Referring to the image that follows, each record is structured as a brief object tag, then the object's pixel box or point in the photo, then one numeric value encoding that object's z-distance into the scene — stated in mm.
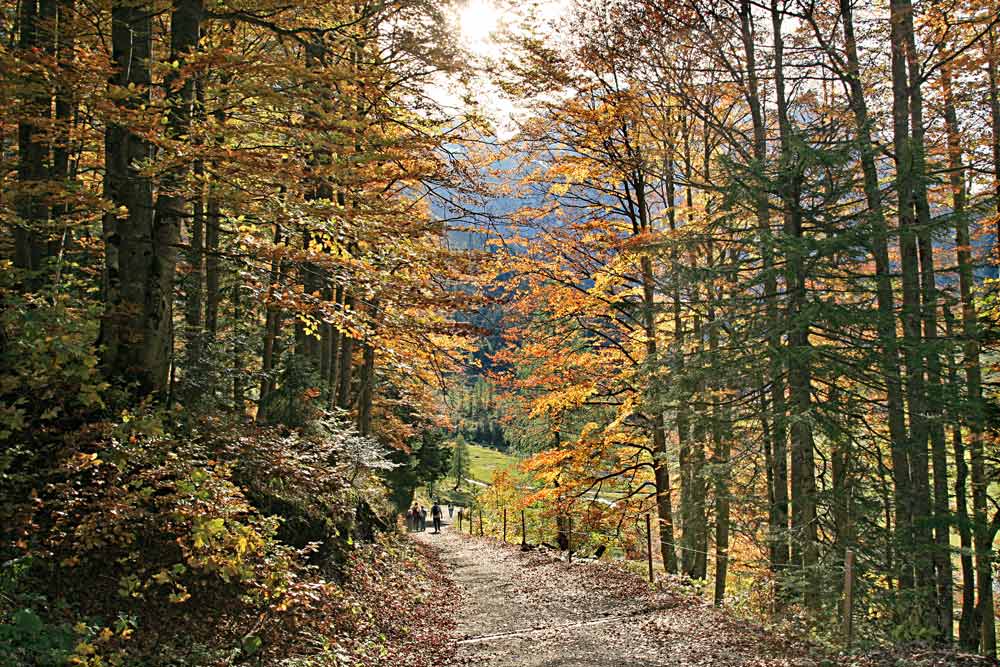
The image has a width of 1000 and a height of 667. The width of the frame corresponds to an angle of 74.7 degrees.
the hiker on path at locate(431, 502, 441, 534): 32688
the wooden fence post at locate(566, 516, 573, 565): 15430
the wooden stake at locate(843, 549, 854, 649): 6796
